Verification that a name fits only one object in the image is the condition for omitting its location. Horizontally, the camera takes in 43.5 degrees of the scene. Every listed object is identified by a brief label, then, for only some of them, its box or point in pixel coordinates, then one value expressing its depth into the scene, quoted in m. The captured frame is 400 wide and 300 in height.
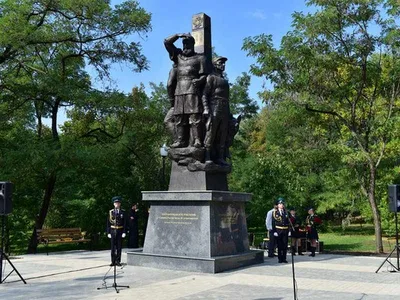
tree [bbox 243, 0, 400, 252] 17.75
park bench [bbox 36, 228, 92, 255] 18.73
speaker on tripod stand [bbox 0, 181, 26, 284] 10.88
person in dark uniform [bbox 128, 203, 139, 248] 19.59
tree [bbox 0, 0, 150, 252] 19.27
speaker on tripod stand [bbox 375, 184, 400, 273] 12.47
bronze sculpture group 13.95
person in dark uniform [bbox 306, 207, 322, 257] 16.80
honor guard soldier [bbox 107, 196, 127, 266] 13.80
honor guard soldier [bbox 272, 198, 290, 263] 14.60
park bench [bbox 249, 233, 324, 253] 17.80
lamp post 19.16
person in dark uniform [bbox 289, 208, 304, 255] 16.78
